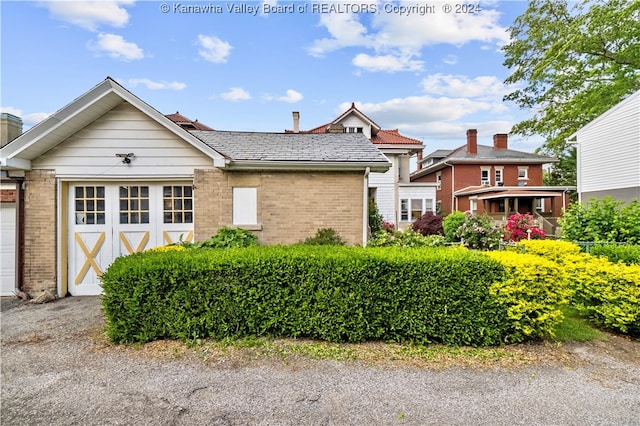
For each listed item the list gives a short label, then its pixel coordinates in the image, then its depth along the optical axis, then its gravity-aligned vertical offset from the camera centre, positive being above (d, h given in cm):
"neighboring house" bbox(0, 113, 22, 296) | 720 -54
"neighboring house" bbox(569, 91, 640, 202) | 1382 +284
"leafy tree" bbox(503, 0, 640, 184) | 1639 +898
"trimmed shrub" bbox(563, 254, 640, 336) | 478 -128
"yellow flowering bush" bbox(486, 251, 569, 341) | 443 -116
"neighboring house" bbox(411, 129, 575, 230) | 2639 +306
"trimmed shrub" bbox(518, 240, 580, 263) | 586 -72
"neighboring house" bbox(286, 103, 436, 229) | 1980 +219
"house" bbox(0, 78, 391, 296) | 693 +63
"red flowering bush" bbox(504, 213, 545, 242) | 1300 -76
